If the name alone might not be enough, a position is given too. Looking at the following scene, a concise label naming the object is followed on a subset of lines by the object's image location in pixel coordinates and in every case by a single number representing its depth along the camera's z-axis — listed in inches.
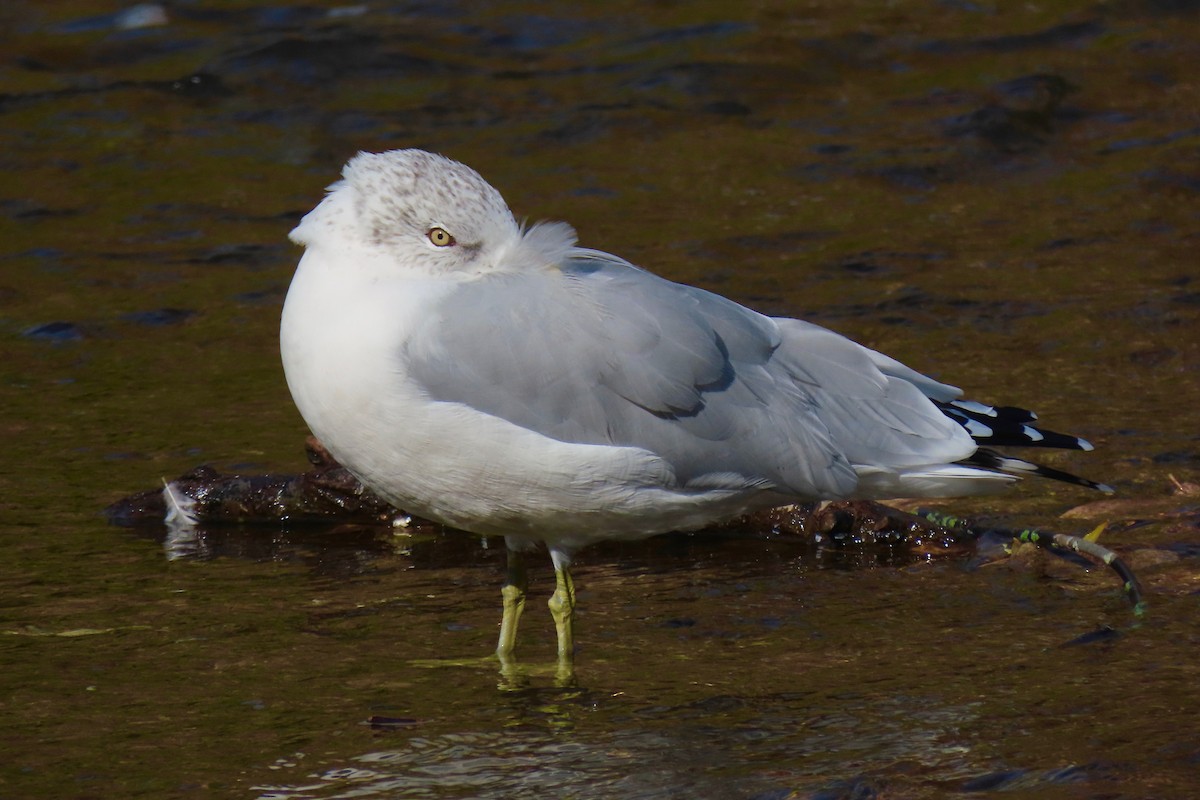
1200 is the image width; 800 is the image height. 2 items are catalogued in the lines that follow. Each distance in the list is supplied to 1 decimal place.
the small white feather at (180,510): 484.1
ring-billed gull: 365.7
